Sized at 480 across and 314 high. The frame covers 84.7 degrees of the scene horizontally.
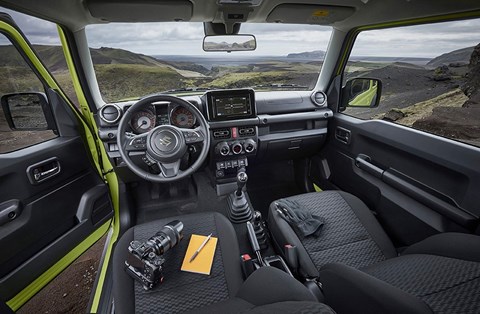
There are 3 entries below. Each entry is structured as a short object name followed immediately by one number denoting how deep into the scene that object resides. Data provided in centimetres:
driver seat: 105
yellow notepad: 149
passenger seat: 63
